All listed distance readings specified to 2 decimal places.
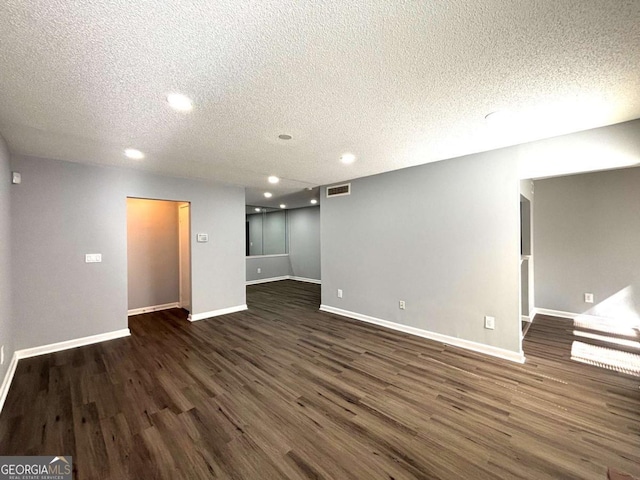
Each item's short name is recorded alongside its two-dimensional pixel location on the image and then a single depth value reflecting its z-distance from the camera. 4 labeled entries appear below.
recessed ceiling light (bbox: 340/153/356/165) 3.32
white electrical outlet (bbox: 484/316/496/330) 3.20
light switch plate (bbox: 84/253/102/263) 3.66
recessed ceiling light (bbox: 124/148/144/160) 3.08
